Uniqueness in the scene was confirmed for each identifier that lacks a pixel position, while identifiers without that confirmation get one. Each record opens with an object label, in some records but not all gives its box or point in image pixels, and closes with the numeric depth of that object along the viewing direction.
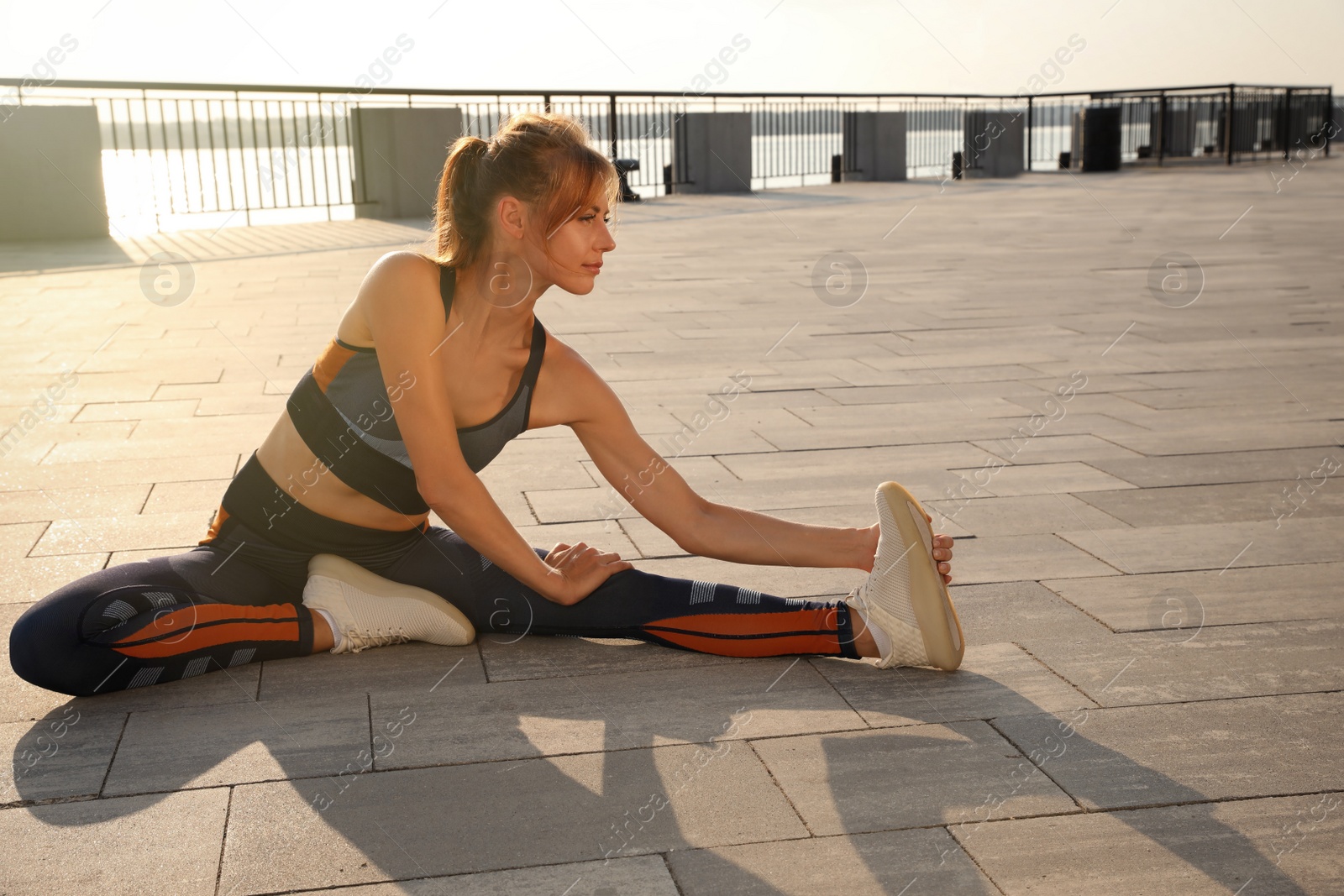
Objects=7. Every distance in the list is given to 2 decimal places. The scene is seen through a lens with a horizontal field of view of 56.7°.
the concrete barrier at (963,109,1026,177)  23.81
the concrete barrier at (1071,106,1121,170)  23.70
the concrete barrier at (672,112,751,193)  18.73
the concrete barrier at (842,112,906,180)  22.12
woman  2.60
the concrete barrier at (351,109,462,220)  15.05
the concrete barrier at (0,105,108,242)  12.43
